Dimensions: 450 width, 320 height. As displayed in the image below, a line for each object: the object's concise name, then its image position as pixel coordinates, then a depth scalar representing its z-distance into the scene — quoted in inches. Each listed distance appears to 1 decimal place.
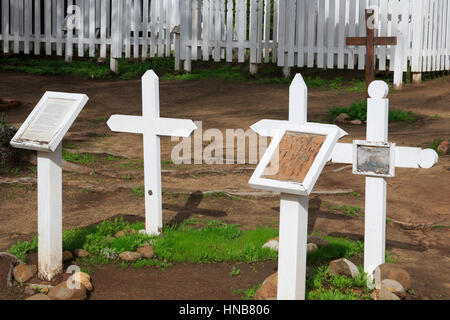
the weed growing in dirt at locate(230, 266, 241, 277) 199.3
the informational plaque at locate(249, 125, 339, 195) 157.6
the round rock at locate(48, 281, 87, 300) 177.5
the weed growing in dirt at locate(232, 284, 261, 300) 180.8
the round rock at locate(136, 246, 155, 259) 213.5
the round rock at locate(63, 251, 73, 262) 211.3
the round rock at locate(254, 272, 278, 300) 174.4
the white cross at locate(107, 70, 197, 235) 229.5
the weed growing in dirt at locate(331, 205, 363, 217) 268.5
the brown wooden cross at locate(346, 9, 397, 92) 444.3
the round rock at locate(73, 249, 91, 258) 214.8
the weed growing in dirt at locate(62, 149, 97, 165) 347.3
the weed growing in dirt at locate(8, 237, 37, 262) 214.7
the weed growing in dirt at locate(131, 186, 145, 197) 295.4
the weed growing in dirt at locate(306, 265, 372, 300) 176.7
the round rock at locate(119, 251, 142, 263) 211.0
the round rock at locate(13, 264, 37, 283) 196.7
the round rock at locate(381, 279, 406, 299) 177.6
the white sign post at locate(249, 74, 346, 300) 157.9
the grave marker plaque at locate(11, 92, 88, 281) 198.1
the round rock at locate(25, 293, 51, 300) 173.6
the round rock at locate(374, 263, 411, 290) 184.2
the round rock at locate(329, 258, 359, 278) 190.2
